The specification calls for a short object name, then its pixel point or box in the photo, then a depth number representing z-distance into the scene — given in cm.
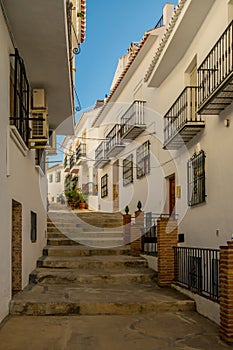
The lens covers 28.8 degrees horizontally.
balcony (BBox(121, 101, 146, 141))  1755
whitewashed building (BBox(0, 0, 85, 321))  689
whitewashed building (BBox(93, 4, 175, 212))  1675
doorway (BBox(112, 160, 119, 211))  2288
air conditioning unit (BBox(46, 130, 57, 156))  1425
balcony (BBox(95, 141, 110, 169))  2462
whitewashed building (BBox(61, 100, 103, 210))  2903
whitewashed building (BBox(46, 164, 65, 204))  5241
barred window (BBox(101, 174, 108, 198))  2505
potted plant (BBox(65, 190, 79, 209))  2609
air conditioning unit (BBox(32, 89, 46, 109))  995
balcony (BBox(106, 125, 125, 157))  2100
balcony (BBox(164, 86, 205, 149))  1099
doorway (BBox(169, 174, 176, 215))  1471
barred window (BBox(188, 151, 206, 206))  1102
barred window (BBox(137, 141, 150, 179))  1705
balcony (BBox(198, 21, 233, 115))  848
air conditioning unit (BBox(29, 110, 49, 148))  944
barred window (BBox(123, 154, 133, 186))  1970
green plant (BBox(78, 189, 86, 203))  2642
